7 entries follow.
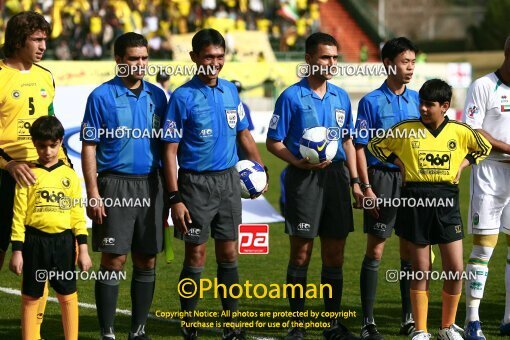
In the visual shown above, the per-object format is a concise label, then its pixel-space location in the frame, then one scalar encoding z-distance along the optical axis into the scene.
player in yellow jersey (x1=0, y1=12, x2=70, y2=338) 14.49
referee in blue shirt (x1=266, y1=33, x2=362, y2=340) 15.49
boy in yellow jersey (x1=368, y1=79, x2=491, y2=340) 14.76
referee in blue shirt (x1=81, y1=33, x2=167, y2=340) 14.46
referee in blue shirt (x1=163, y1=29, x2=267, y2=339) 14.75
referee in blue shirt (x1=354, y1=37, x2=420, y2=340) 15.86
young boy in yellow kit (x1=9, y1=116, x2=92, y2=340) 13.62
